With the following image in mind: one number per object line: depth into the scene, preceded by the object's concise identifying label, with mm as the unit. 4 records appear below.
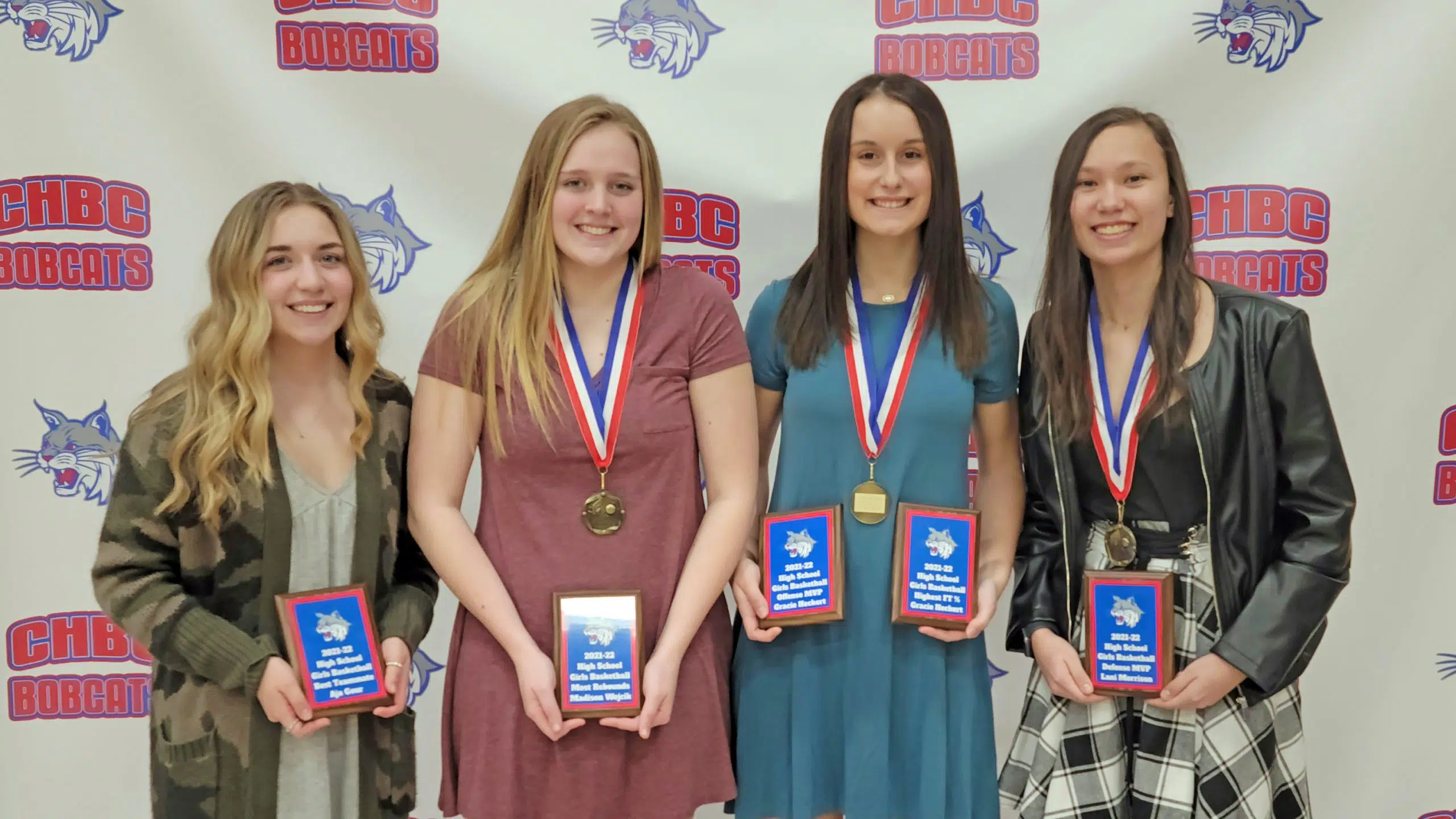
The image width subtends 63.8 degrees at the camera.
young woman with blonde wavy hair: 1880
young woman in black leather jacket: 1970
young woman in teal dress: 2115
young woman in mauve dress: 1991
